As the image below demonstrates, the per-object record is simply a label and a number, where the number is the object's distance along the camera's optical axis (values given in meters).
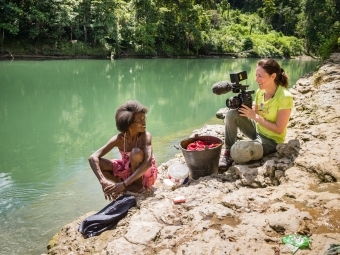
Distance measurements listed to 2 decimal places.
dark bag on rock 2.40
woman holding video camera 2.86
